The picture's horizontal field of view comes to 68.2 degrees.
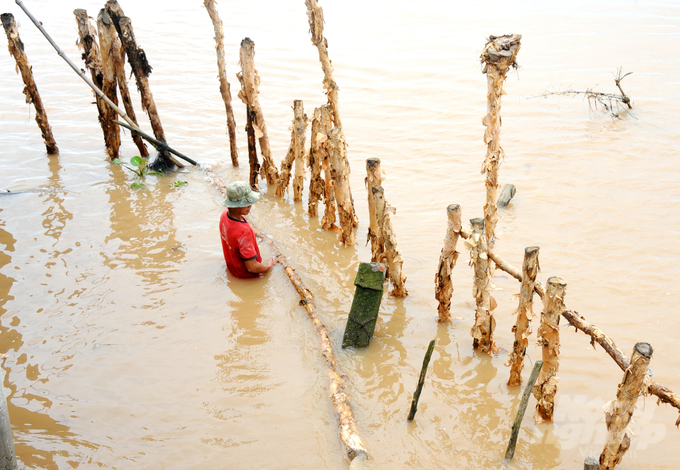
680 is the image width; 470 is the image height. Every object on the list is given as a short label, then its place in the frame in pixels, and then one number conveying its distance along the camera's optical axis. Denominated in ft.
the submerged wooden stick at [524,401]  9.65
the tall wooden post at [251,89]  21.26
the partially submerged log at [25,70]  24.13
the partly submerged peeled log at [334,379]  10.73
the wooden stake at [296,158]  20.56
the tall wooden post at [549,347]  10.24
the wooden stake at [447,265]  13.15
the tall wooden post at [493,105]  11.84
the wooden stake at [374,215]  15.44
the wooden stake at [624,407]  8.67
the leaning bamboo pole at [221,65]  22.94
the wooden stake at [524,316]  10.96
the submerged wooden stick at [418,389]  10.82
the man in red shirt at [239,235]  15.60
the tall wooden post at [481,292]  12.64
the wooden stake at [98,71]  23.98
